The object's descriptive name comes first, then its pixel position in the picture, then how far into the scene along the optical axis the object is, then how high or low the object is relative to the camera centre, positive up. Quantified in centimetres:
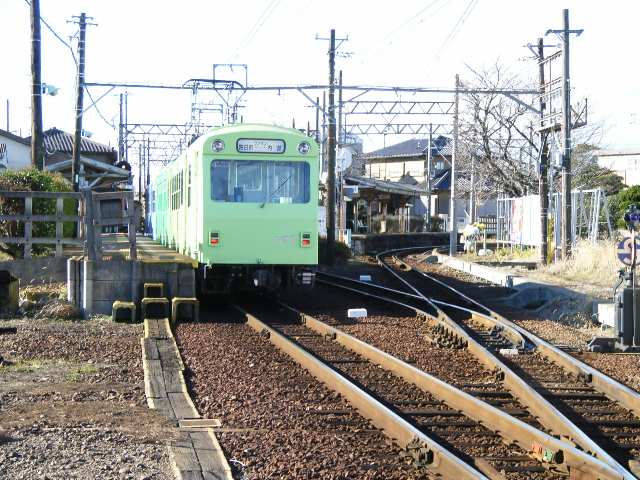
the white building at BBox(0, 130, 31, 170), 4420 +421
